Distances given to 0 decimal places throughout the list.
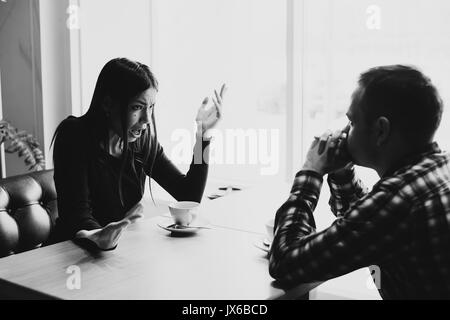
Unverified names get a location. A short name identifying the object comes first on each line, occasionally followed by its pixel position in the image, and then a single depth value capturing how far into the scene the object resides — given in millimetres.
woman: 1546
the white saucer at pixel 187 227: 1476
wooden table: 1025
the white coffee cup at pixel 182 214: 1510
